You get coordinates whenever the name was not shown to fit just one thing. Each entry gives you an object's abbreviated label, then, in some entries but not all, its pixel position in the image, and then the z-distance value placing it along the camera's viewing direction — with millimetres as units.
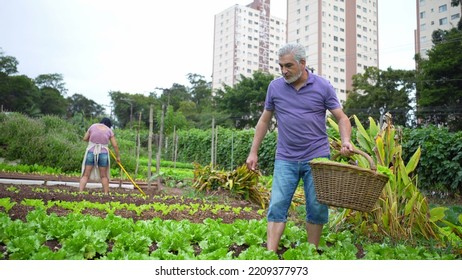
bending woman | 5309
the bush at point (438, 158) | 6645
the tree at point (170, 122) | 16312
